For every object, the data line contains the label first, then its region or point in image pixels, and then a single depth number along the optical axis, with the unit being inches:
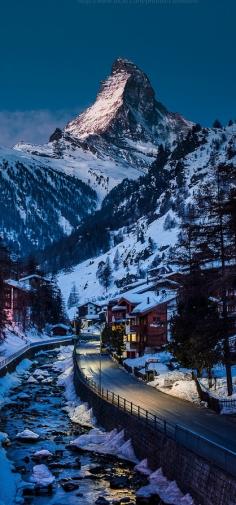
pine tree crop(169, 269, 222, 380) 1612.9
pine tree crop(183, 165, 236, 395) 1604.3
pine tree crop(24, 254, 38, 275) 7721.5
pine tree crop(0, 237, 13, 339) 2962.6
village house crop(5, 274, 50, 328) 5349.4
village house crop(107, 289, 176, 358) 3814.0
